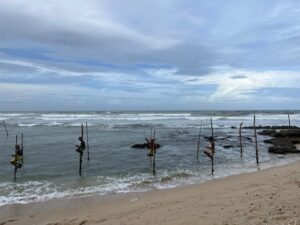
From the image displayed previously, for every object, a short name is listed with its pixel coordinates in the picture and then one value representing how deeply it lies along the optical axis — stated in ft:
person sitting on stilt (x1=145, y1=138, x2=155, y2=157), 41.59
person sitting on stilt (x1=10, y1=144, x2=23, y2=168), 35.73
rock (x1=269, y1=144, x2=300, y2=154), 55.88
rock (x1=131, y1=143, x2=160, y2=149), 61.94
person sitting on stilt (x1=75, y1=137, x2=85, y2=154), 39.71
